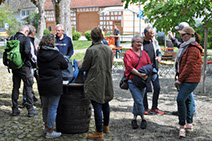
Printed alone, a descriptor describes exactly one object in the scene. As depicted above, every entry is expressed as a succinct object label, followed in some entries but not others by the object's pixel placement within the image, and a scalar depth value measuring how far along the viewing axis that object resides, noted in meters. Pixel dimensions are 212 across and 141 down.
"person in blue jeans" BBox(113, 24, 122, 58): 20.48
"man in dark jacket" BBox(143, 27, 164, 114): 6.61
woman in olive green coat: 5.12
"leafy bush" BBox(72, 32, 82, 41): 36.83
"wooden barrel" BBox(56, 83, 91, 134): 5.43
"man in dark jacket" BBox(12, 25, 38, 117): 6.61
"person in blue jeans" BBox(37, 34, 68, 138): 5.11
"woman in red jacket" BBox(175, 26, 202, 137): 5.07
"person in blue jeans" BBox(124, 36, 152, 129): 5.69
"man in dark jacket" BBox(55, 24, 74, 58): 7.49
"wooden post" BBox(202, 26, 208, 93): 9.02
